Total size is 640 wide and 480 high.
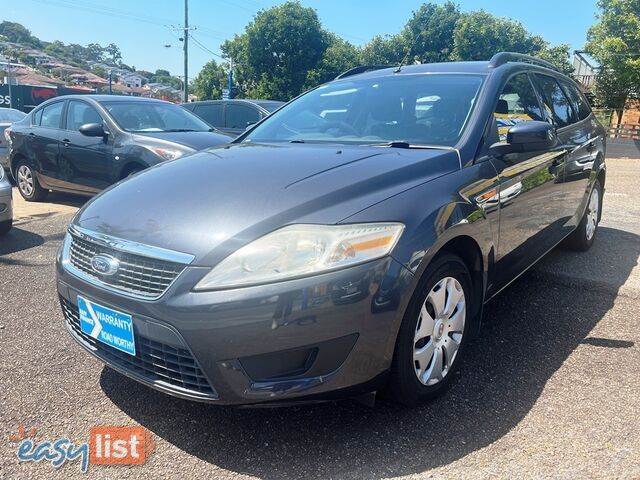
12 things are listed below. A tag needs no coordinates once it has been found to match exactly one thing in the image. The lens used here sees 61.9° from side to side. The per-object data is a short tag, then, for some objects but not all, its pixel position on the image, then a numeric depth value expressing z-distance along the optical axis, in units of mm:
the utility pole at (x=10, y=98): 28908
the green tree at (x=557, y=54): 35844
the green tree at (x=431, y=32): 38656
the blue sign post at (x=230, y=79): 35969
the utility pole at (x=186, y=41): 34094
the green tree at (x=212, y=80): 42125
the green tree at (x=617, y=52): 21453
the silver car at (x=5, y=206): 5141
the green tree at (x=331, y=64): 37312
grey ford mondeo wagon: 1927
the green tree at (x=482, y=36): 36031
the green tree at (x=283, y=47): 37375
